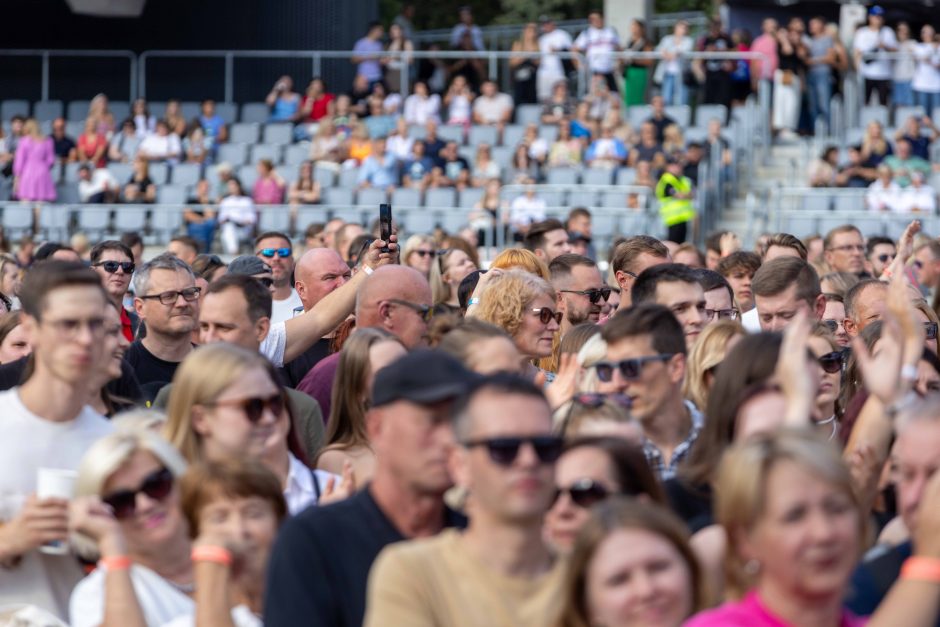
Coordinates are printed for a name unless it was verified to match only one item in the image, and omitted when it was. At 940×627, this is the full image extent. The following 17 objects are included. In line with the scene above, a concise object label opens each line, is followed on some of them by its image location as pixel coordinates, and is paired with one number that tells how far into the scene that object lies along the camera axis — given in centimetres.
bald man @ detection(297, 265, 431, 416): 1578
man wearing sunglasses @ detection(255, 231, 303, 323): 2342
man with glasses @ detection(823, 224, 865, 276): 2600
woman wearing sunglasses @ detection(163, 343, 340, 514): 1095
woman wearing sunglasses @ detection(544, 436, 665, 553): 950
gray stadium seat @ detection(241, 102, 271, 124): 5312
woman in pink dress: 4762
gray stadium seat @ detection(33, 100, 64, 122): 5419
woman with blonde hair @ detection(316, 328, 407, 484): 1302
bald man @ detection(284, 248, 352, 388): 2025
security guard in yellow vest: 4028
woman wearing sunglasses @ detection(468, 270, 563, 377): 1585
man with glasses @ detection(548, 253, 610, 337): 1914
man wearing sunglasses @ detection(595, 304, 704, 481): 1247
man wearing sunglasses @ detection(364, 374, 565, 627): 842
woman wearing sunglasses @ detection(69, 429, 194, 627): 969
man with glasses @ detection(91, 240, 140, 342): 2137
